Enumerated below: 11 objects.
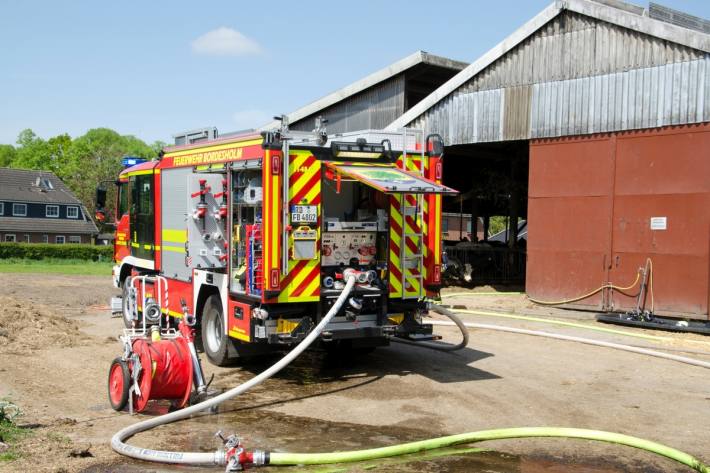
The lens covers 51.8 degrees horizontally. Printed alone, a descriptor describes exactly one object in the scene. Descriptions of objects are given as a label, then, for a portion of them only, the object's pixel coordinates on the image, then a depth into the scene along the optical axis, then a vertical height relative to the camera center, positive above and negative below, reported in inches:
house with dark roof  2443.4 +2.2
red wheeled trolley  294.2 -64.3
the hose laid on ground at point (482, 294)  778.8 -79.1
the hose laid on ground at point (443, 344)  402.0 -76.3
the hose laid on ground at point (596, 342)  427.4 -78.0
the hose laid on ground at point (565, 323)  522.5 -79.7
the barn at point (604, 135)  580.1 +79.1
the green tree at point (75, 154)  2849.4 +308.3
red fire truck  348.8 -9.7
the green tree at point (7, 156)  4281.5 +325.5
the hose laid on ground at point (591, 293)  618.5 -61.9
